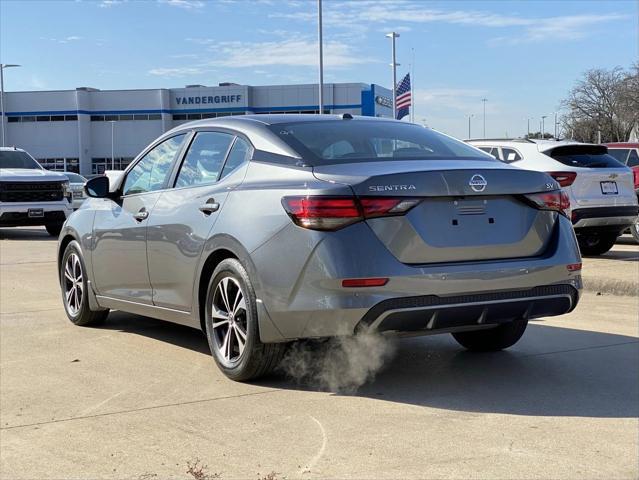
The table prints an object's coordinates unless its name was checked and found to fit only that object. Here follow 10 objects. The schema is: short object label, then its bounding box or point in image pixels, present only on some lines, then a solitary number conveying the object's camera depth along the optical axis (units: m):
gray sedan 4.14
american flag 42.34
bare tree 63.44
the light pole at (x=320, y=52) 35.50
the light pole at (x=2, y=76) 56.62
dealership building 72.19
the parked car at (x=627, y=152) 15.77
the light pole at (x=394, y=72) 43.74
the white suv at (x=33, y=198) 15.94
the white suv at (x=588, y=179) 11.20
